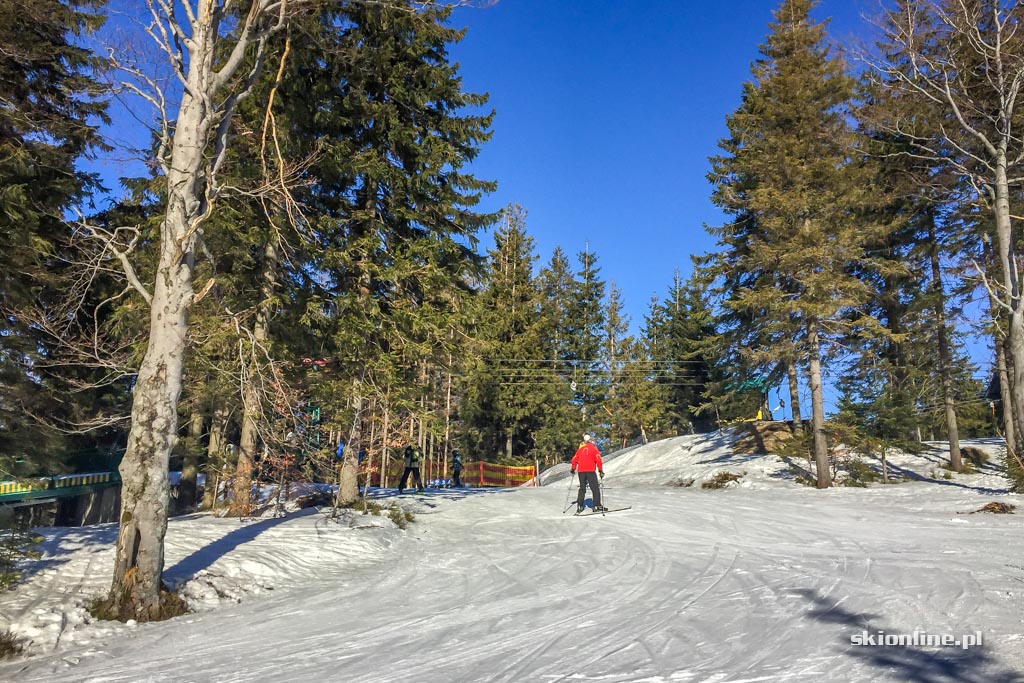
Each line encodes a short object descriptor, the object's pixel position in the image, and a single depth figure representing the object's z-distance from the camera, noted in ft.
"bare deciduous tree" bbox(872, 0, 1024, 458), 52.03
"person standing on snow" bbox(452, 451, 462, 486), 82.59
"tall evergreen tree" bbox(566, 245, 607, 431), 147.23
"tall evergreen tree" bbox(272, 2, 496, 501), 40.65
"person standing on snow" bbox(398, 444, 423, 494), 60.29
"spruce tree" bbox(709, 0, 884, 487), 63.57
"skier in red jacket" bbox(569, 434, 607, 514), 45.59
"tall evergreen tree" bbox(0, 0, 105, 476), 36.60
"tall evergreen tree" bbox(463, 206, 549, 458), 120.57
